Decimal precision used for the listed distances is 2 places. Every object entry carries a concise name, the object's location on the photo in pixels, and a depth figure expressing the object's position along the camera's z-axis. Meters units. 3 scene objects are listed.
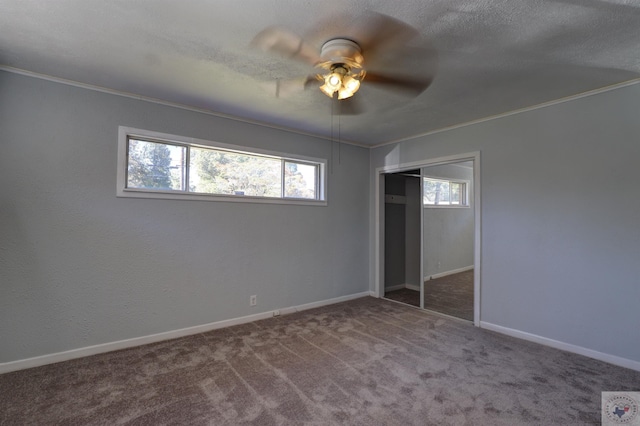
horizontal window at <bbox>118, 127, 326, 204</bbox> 2.95
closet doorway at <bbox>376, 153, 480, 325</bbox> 3.76
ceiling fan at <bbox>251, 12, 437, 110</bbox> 1.81
